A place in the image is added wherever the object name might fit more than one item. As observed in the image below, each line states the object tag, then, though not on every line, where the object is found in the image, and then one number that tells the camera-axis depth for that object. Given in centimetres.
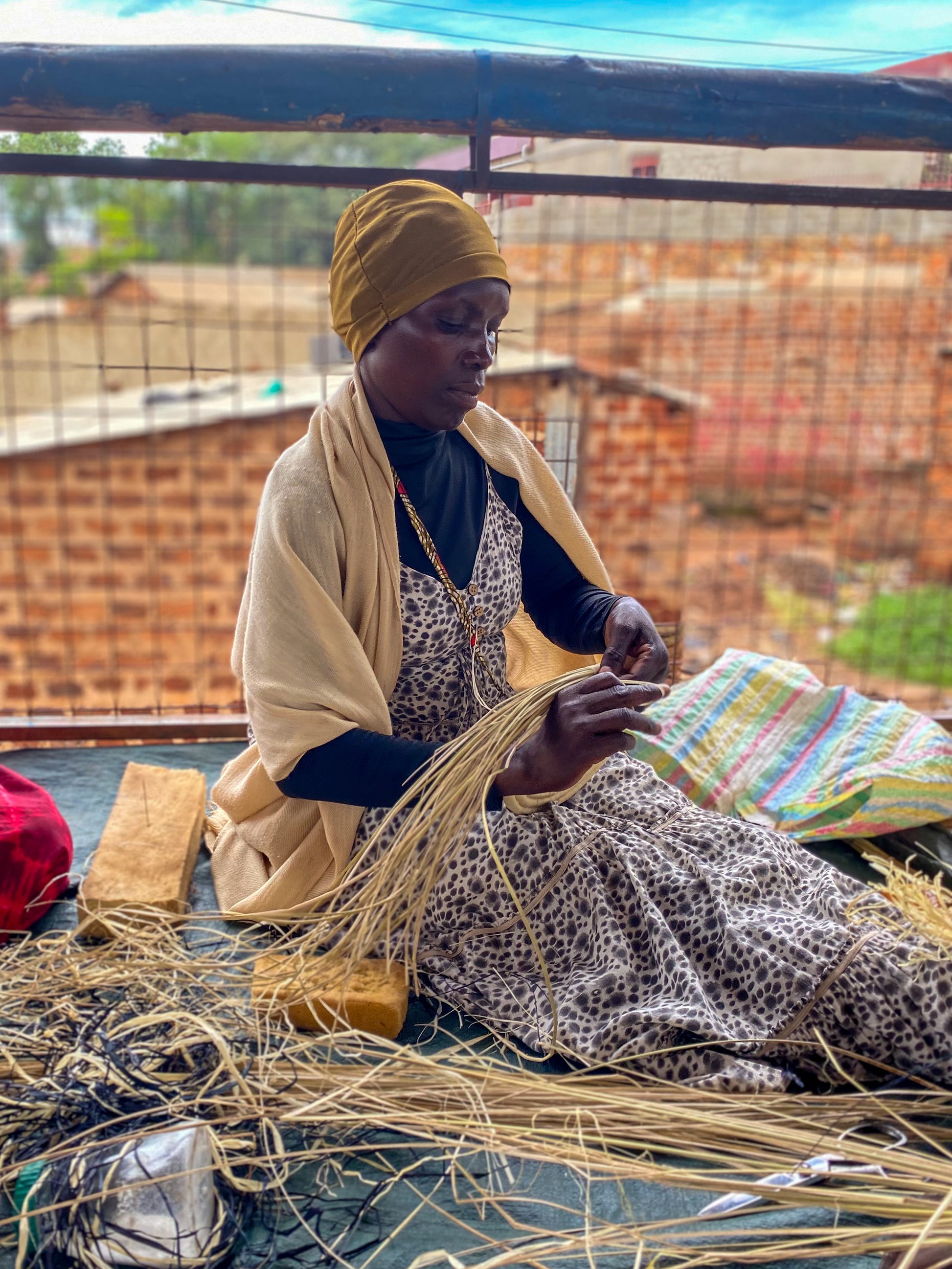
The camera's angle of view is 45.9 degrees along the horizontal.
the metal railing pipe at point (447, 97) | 223
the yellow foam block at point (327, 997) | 179
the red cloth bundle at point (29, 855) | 214
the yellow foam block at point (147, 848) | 210
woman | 172
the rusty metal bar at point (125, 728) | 306
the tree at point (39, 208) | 1719
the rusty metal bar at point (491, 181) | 247
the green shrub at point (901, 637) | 798
